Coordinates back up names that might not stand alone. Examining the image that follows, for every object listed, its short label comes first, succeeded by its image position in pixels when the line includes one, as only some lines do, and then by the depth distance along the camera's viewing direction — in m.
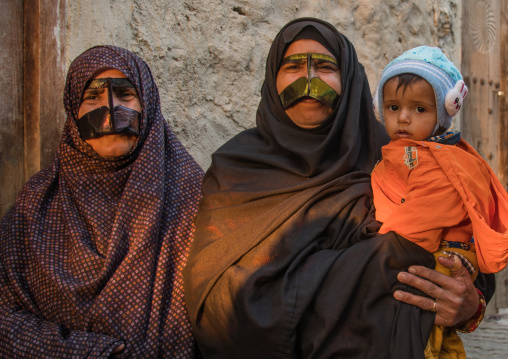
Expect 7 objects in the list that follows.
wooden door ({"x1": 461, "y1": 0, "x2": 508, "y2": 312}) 4.63
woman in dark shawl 1.91
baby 1.84
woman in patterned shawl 2.08
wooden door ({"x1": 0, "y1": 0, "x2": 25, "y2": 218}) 2.73
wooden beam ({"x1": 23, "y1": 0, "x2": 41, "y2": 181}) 2.74
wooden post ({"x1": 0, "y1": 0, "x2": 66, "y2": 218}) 2.72
